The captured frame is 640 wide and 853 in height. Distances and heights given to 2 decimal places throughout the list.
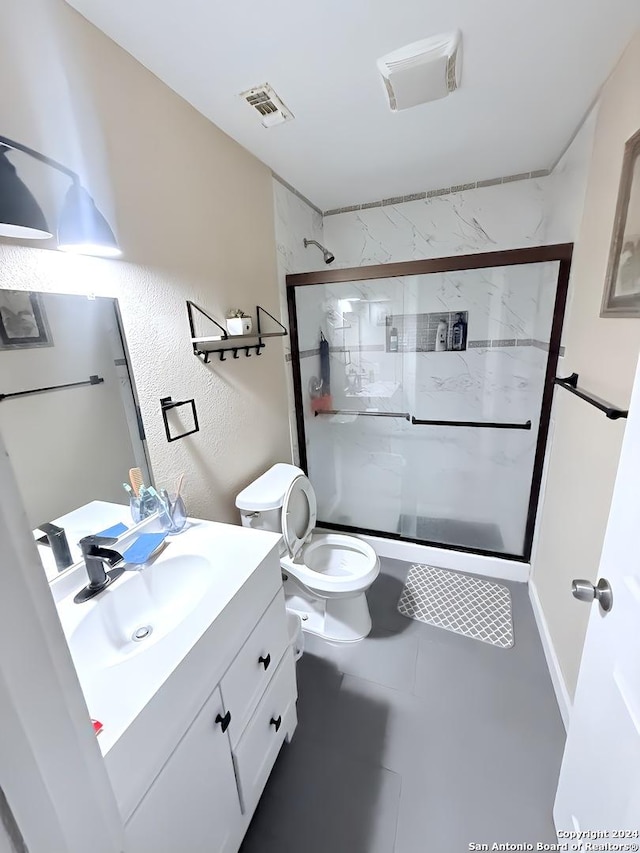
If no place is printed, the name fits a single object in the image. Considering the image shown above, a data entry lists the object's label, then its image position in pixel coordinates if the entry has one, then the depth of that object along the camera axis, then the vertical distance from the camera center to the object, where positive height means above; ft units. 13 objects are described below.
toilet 5.41 -3.70
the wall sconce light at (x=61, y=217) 2.43 +0.93
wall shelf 4.63 -0.08
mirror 3.00 -0.57
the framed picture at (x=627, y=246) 3.38 +0.67
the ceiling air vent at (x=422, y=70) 3.67 +2.71
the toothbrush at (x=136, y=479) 4.04 -1.53
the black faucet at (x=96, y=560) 3.23 -1.94
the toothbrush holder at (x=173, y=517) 4.17 -2.01
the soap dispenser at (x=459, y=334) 7.21 -0.20
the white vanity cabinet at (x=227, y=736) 2.46 -3.20
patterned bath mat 5.91 -4.89
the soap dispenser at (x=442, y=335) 7.30 -0.20
